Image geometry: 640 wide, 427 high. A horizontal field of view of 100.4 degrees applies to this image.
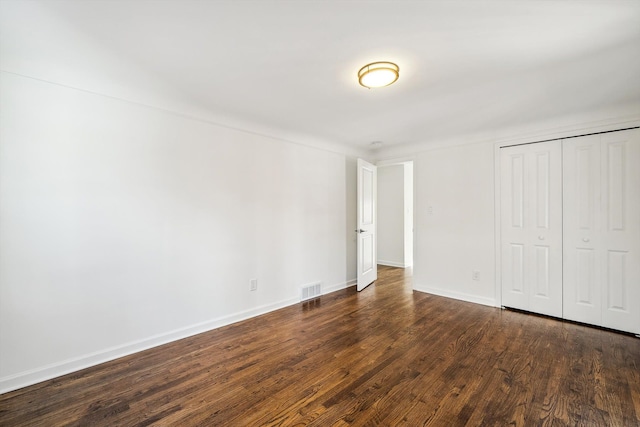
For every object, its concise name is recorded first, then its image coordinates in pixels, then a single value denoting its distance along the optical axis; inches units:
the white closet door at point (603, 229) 107.7
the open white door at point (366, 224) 168.2
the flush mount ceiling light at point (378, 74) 77.4
